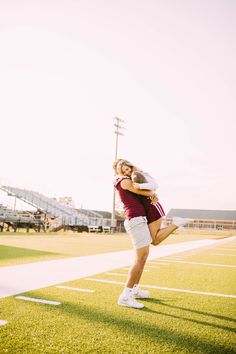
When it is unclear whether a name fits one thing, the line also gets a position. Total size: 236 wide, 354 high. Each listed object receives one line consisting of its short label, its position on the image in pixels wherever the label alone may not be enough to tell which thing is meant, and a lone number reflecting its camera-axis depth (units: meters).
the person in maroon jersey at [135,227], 3.90
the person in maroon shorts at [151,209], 4.20
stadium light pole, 40.21
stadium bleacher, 33.54
